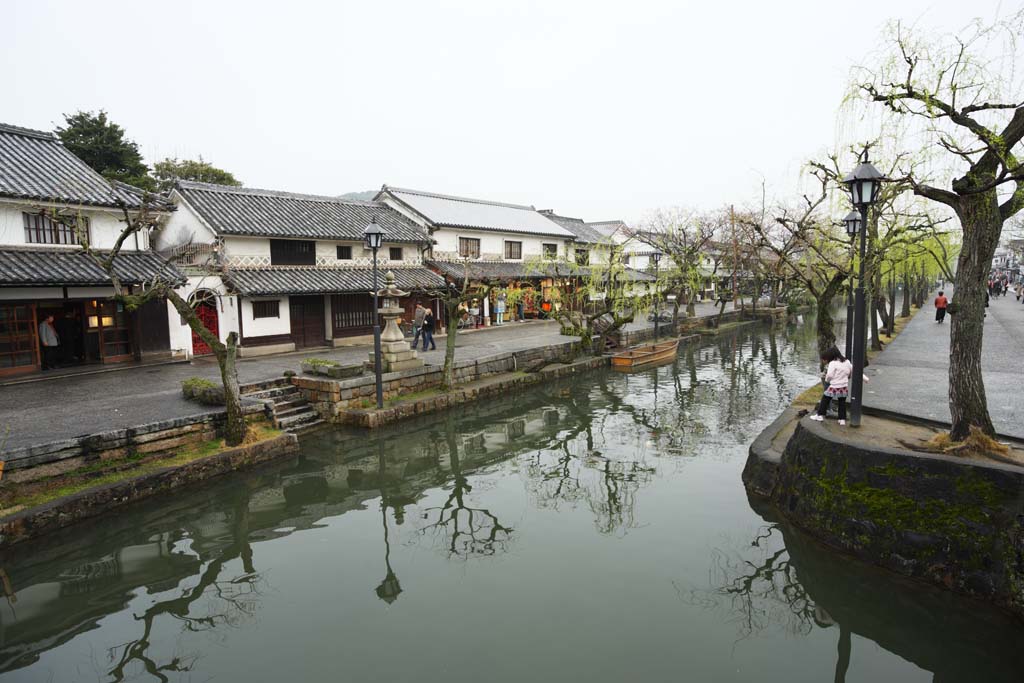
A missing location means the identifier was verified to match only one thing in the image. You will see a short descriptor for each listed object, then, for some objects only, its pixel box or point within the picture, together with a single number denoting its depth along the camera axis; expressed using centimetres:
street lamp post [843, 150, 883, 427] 961
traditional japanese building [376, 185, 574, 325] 3153
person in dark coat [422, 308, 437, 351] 2402
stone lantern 1825
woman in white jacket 1075
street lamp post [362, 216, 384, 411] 1528
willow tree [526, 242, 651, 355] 2375
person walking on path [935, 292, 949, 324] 3070
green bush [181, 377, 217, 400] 1455
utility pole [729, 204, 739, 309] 2035
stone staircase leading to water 1532
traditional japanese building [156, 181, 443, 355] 2209
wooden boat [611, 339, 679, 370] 2552
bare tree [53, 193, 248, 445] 1232
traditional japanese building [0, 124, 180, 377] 1733
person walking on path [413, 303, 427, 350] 2414
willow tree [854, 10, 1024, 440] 852
